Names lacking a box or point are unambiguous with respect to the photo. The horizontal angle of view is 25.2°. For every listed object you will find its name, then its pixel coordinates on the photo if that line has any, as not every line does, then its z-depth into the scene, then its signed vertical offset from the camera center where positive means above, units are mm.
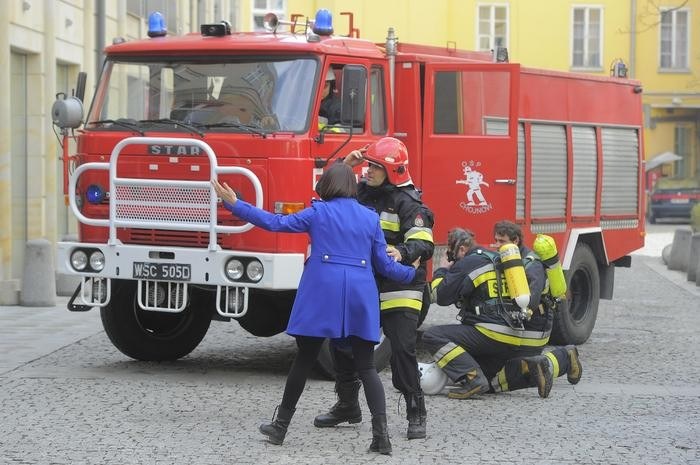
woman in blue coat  8906 -679
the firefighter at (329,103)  11852 +479
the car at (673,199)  50656 -1009
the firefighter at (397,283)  9438 -702
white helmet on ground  11336 -1539
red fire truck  11453 +101
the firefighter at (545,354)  11398 -1363
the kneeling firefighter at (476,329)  11211 -1170
